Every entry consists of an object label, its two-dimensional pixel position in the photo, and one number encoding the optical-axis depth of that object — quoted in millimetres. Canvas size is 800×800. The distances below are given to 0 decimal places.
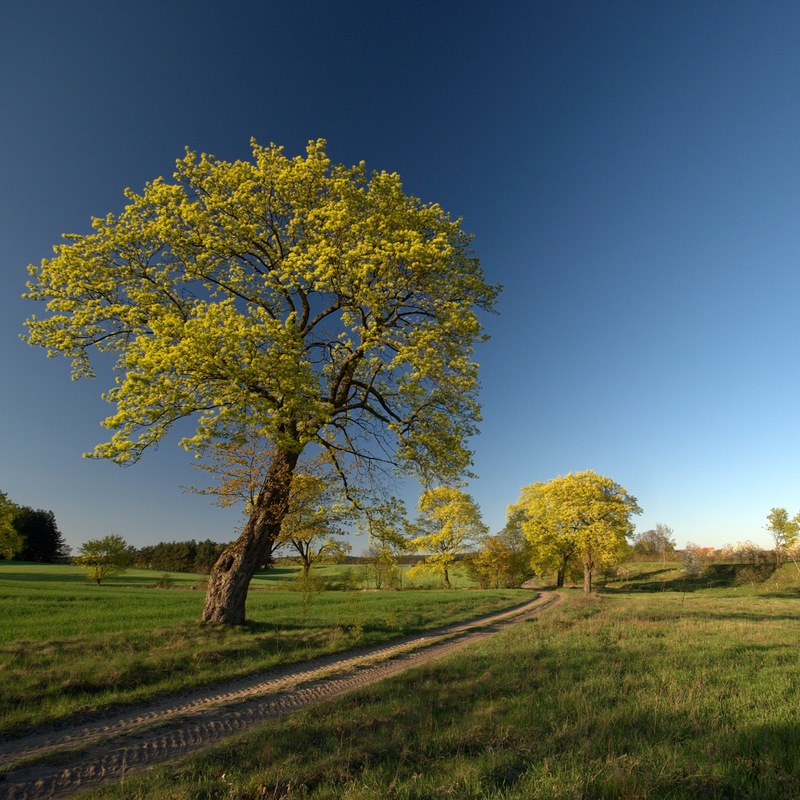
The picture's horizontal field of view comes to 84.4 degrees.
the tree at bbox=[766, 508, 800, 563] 64125
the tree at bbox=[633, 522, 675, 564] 74938
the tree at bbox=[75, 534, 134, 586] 44812
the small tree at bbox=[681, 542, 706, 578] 62575
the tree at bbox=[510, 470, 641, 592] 44062
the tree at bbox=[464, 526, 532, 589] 55781
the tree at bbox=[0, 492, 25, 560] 44156
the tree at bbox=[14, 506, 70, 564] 82125
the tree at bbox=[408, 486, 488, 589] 50125
